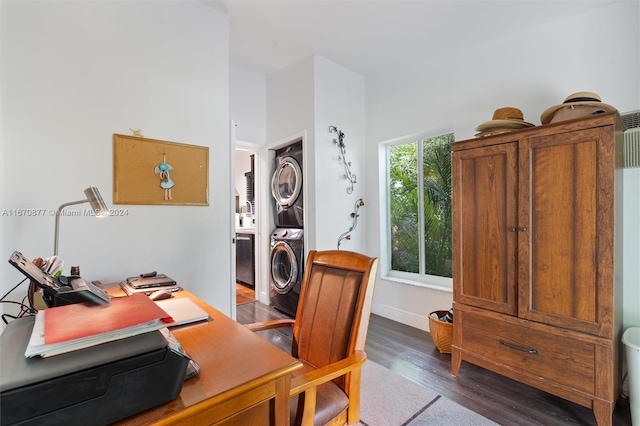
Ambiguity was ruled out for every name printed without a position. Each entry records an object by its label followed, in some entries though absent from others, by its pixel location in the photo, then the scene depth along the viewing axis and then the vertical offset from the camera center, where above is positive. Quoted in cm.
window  299 +3
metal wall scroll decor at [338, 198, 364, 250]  333 -6
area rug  166 -120
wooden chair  99 -52
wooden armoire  157 -29
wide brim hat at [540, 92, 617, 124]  175 +67
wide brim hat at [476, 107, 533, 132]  203 +64
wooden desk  61 -41
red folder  66 -27
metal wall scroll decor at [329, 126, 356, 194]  329 +61
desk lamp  132 +6
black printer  49 -31
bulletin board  199 +30
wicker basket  239 -102
